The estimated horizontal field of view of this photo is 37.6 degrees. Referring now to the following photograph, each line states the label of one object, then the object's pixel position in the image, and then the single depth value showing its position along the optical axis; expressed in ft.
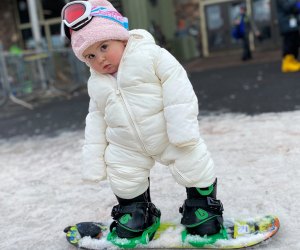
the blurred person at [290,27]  25.53
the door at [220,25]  53.75
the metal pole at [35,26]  34.99
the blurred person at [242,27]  39.22
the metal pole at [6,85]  29.07
